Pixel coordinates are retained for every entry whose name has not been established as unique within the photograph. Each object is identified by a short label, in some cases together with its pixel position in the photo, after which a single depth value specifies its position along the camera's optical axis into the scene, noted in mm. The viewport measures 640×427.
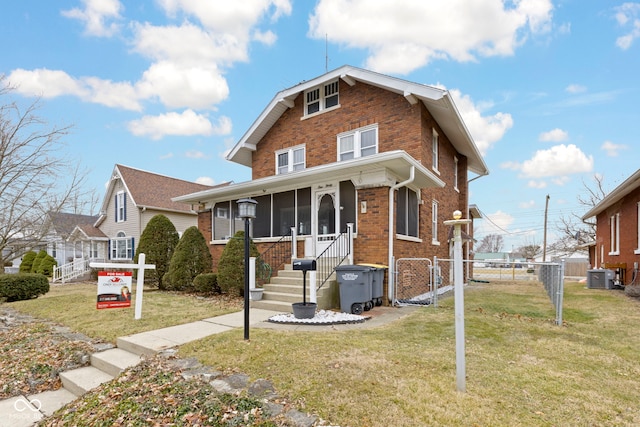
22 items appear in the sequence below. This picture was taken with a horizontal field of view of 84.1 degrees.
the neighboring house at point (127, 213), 21578
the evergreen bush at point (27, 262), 24828
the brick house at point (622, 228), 12328
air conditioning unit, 14250
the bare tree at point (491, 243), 86181
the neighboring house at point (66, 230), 14016
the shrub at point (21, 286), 11133
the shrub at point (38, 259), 23766
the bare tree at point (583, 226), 29184
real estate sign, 7402
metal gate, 9116
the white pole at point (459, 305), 3479
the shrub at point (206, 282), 10797
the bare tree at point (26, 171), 11883
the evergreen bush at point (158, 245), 13367
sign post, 7223
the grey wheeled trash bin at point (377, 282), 8229
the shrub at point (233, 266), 9702
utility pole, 28434
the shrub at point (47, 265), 22781
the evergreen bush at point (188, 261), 11764
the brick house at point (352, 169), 9188
